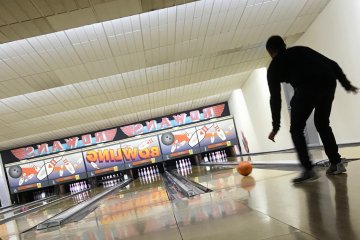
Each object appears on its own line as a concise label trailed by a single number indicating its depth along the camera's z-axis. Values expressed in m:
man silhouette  2.78
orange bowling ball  4.67
